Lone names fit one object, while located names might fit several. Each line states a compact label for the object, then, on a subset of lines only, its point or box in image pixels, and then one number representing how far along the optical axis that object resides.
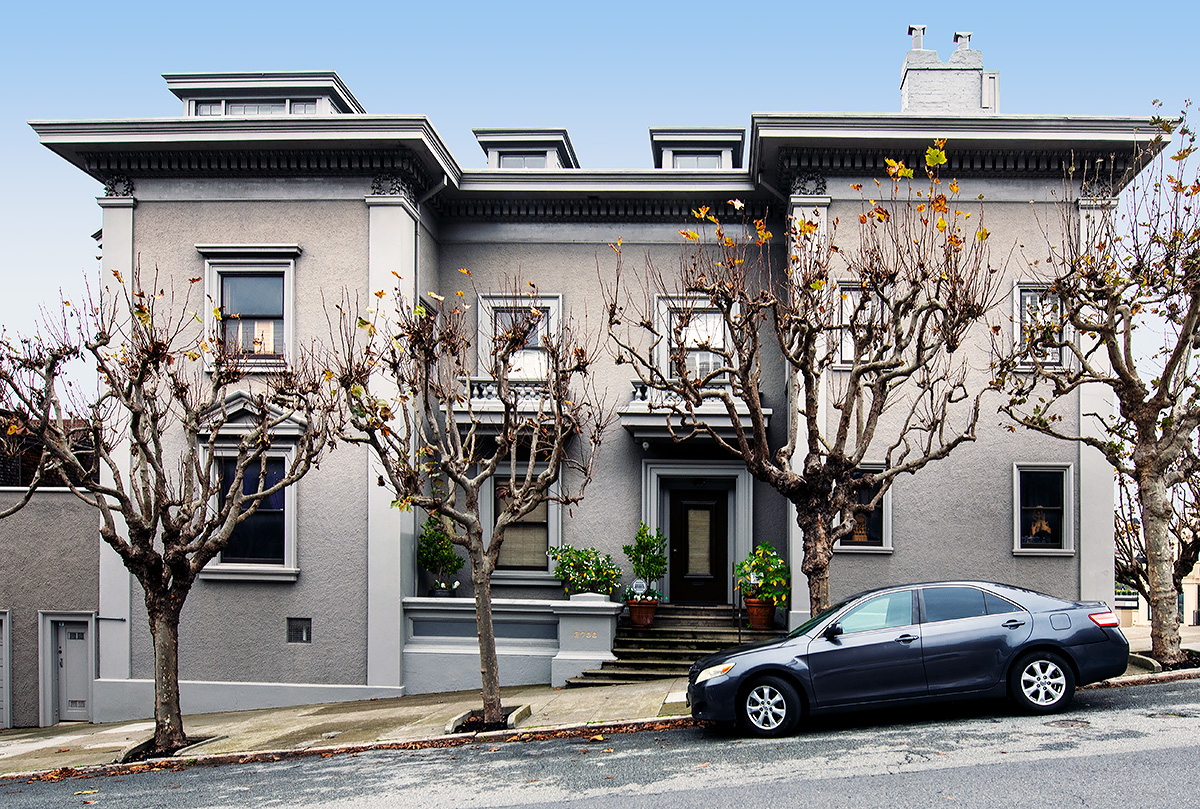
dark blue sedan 9.90
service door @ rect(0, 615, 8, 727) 16.78
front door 17.72
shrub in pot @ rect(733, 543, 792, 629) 15.90
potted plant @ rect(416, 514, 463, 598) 16.58
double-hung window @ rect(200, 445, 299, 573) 15.96
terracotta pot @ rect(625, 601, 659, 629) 16.47
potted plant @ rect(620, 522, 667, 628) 16.47
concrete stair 15.45
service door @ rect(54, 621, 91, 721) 16.72
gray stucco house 15.70
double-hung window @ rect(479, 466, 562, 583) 17.58
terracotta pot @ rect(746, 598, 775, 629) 15.94
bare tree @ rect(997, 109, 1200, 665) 12.96
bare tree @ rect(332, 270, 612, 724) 12.00
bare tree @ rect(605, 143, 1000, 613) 11.89
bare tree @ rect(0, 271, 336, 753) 12.05
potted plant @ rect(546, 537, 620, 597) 16.53
